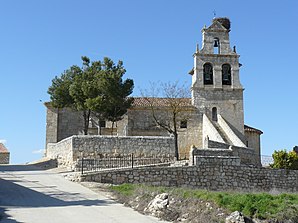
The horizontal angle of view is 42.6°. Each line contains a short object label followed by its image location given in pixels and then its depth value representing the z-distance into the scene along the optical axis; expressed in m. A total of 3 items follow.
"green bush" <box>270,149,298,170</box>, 26.33
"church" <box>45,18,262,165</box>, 33.91
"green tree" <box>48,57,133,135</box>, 28.44
